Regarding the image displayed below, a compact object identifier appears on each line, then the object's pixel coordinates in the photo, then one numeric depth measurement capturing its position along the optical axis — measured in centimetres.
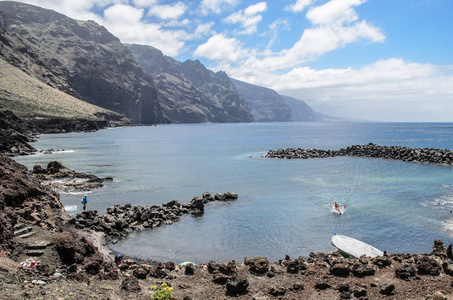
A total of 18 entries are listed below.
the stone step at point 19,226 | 1839
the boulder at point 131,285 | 1471
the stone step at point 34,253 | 1668
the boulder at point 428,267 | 1647
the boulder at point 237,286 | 1530
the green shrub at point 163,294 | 1306
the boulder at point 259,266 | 1788
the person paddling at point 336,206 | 3332
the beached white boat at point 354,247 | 2125
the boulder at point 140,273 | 1675
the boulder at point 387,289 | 1473
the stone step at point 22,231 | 1804
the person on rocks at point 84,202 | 3228
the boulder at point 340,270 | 1705
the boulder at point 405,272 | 1628
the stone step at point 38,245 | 1717
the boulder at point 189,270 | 1786
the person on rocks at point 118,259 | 2000
